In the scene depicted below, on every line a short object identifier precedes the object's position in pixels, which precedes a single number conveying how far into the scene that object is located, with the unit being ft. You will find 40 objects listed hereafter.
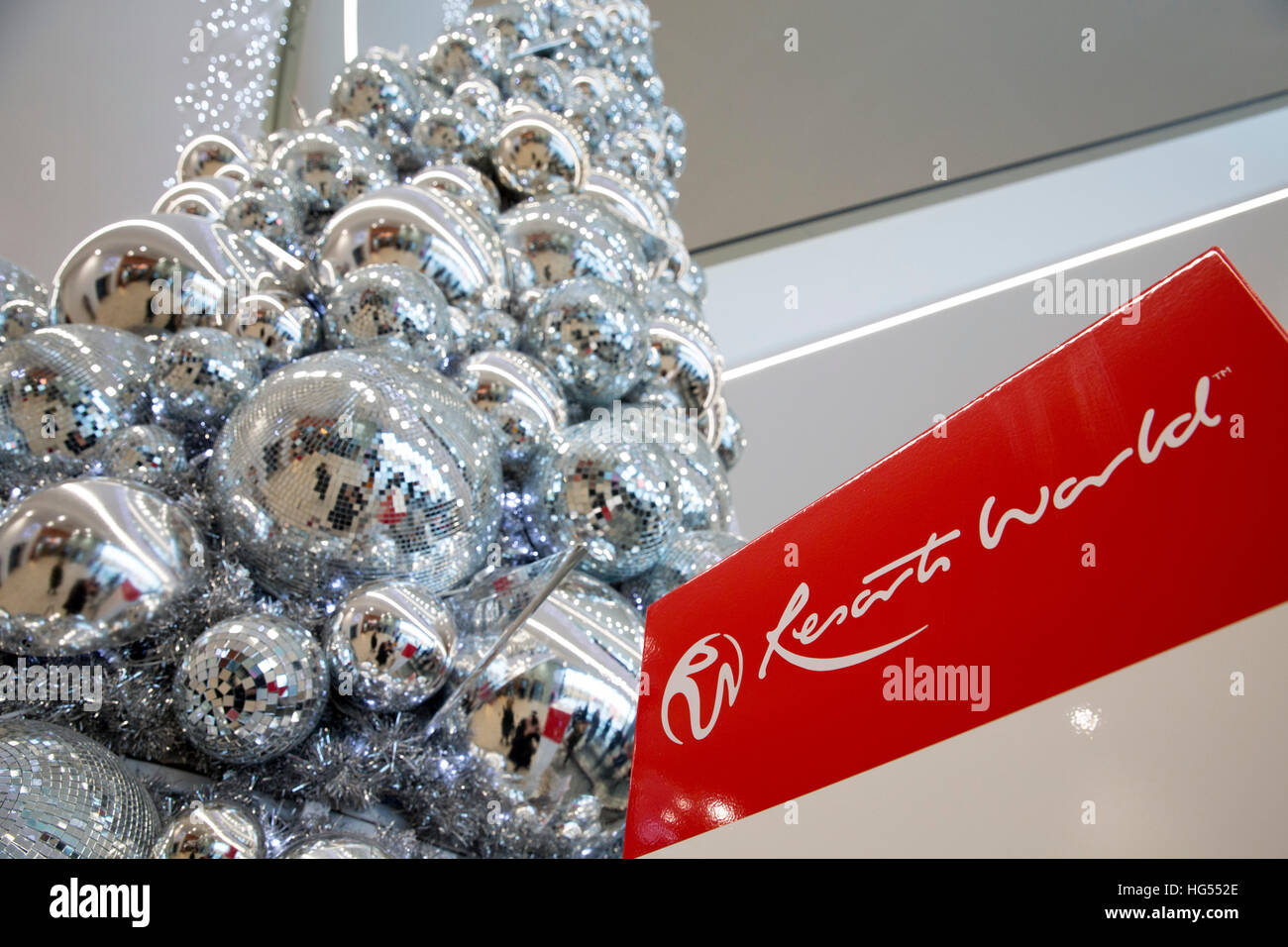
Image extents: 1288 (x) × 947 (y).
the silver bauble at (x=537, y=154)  3.99
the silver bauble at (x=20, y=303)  2.80
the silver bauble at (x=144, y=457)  2.25
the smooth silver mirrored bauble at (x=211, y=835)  1.65
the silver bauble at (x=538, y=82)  4.86
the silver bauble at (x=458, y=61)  4.93
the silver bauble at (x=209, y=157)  4.69
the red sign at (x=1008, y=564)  0.92
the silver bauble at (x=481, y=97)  4.29
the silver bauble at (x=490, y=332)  3.16
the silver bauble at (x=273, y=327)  2.73
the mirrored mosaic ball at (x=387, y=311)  2.69
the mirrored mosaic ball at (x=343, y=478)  2.02
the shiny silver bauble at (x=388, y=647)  1.97
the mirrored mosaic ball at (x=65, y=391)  2.21
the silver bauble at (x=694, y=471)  2.93
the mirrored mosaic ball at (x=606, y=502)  2.46
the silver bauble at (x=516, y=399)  2.73
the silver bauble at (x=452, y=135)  4.08
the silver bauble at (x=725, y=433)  4.29
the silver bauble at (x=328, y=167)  3.64
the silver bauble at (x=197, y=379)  2.40
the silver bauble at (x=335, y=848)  1.63
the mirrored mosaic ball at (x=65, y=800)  1.45
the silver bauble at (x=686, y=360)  3.86
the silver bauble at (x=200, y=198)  3.75
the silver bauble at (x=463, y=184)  3.56
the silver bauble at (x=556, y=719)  1.98
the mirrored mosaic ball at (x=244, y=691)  1.83
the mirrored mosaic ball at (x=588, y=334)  3.05
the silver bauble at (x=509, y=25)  5.24
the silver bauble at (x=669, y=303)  4.27
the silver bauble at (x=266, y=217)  3.37
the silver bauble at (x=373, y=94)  4.23
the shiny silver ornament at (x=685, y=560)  2.67
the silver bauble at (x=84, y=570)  1.79
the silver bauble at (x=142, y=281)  2.73
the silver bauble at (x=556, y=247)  3.47
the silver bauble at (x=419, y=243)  3.01
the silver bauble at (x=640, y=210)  4.46
